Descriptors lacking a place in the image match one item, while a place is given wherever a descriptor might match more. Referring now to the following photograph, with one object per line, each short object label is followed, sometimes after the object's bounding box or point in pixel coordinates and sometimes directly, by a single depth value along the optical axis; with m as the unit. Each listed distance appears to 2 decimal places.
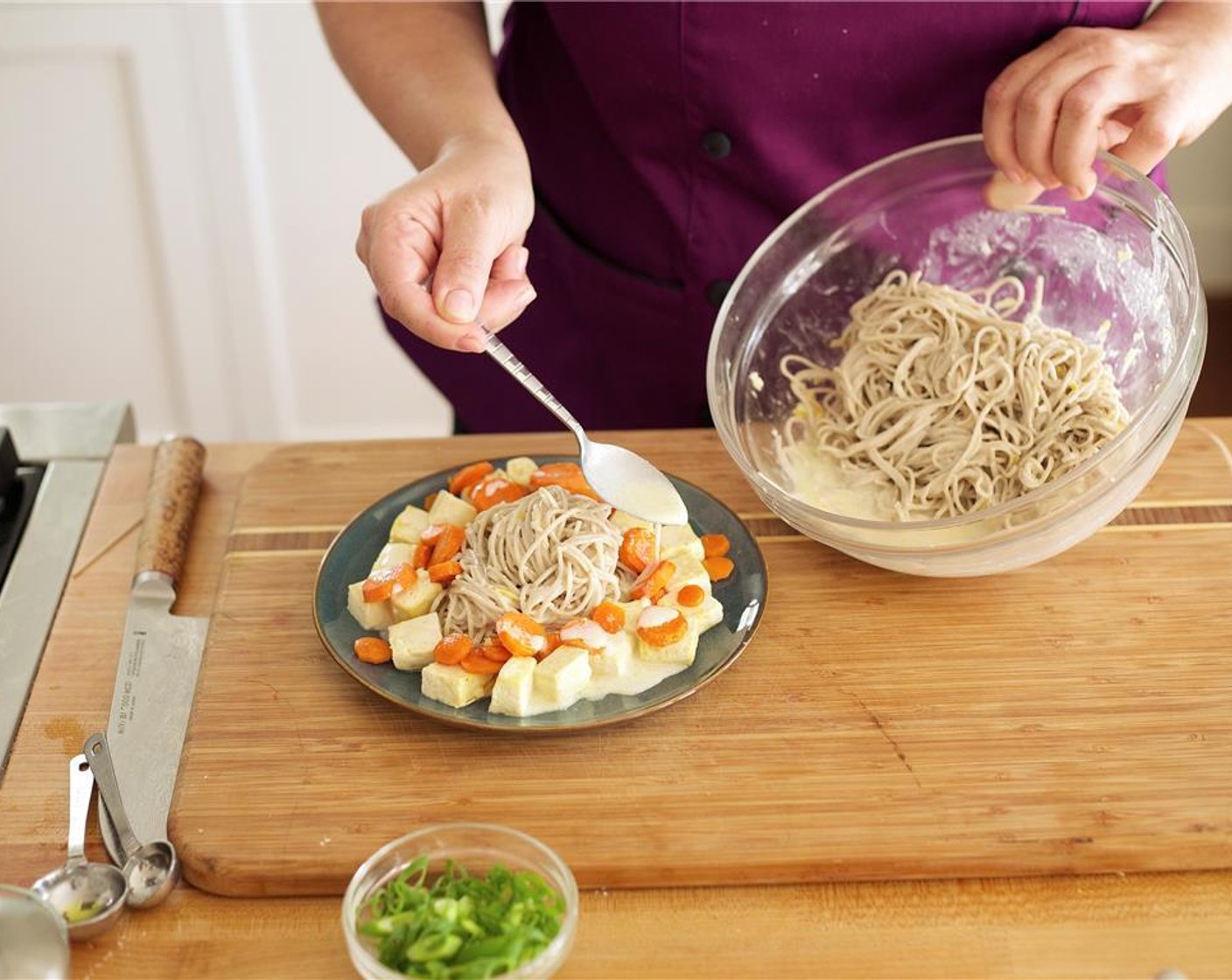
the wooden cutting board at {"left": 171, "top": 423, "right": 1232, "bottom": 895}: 1.32
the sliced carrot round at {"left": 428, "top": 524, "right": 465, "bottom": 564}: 1.62
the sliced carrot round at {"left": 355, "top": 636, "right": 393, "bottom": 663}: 1.49
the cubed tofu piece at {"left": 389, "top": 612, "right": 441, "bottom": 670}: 1.48
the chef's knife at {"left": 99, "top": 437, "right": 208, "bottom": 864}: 1.42
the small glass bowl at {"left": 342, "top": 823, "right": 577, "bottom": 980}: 1.22
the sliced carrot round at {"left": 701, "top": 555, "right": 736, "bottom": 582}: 1.61
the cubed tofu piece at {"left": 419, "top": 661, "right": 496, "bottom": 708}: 1.42
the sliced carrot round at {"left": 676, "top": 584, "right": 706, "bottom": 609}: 1.52
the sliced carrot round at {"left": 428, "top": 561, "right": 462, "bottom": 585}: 1.58
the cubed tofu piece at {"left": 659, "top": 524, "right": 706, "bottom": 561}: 1.61
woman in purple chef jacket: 1.66
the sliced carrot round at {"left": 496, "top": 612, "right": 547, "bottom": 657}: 1.45
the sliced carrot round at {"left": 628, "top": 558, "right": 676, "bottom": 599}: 1.55
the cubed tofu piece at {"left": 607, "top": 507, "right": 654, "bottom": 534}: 1.66
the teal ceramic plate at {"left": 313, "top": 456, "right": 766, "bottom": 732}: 1.41
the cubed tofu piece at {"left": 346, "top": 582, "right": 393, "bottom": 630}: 1.55
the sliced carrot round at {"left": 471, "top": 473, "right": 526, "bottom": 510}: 1.71
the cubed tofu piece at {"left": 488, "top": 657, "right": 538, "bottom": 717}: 1.41
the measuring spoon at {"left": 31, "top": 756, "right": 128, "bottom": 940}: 1.25
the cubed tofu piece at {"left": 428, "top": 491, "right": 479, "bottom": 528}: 1.70
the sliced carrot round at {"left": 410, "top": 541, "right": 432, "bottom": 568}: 1.62
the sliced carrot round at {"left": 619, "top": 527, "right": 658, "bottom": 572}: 1.61
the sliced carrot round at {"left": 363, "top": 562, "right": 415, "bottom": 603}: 1.54
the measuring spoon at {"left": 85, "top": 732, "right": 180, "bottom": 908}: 1.30
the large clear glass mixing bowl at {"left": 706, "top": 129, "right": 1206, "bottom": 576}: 1.51
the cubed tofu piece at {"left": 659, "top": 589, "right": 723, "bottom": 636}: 1.52
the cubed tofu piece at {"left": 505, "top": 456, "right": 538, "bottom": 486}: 1.77
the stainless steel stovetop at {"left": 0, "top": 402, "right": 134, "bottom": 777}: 1.61
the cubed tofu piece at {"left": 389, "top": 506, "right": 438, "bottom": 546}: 1.67
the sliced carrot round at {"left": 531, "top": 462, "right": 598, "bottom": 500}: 1.71
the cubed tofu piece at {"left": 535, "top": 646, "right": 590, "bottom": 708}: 1.42
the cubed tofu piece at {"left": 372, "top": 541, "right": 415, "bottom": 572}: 1.61
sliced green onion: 1.14
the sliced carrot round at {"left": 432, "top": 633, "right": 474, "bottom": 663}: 1.44
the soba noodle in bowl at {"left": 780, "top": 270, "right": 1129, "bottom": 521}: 1.67
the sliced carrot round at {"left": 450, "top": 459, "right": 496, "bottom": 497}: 1.77
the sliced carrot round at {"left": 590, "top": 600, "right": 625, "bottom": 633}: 1.50
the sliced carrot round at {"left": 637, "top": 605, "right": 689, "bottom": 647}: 1.47
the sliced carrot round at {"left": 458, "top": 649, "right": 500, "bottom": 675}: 1.44
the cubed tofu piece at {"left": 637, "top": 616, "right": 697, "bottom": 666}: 1.47
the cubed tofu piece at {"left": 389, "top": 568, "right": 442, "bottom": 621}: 1.54
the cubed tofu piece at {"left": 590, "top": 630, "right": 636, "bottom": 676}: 1.46
